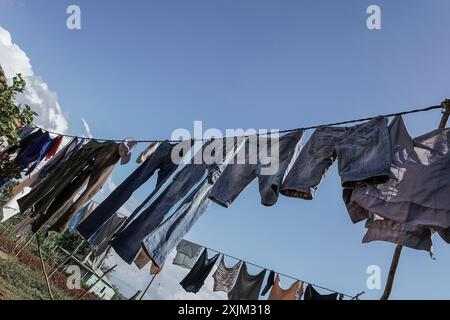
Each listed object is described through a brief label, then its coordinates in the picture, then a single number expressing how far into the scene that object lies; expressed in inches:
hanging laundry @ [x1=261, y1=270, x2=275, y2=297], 444.7
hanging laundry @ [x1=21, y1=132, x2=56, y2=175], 335.9
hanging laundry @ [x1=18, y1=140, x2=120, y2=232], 245.0
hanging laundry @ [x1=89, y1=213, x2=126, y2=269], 366.5
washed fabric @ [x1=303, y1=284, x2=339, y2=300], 406.3
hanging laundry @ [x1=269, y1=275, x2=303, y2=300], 438.3
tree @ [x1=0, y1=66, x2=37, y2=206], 253.8
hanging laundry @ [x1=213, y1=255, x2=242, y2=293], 483.5
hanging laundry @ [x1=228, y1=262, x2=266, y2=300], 448.5
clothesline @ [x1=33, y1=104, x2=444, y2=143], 133.0
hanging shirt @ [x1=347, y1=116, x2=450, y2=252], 119.0
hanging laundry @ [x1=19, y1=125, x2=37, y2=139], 342.6
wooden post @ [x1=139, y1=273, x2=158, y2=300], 402.2
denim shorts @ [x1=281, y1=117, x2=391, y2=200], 129.2
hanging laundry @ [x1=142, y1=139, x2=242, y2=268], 161.4
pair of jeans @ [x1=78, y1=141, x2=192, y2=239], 209.8
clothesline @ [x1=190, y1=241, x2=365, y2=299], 410.3
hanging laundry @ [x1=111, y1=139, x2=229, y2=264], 171.5
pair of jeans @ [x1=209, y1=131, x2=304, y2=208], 165.8
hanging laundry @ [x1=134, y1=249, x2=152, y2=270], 198.3
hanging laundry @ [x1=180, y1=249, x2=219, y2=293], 459.8
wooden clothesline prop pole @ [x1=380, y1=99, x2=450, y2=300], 128.3
